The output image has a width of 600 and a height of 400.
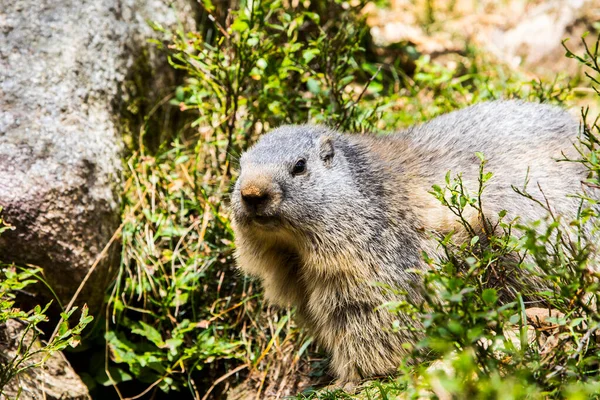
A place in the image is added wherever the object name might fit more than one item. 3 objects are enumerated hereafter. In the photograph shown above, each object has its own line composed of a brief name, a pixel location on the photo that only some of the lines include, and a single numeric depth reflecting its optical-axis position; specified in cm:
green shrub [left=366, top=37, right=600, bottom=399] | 537
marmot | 905
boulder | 999
